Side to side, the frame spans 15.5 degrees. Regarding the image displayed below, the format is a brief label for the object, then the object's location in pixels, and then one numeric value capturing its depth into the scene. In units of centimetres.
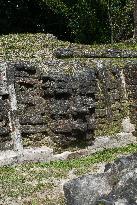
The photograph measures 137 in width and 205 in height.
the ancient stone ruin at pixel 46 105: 949
